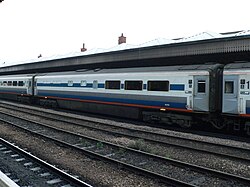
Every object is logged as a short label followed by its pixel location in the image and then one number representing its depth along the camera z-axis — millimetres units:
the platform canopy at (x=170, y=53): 14811
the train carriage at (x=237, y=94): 12516
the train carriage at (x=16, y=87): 29828
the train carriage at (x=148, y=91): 13953
